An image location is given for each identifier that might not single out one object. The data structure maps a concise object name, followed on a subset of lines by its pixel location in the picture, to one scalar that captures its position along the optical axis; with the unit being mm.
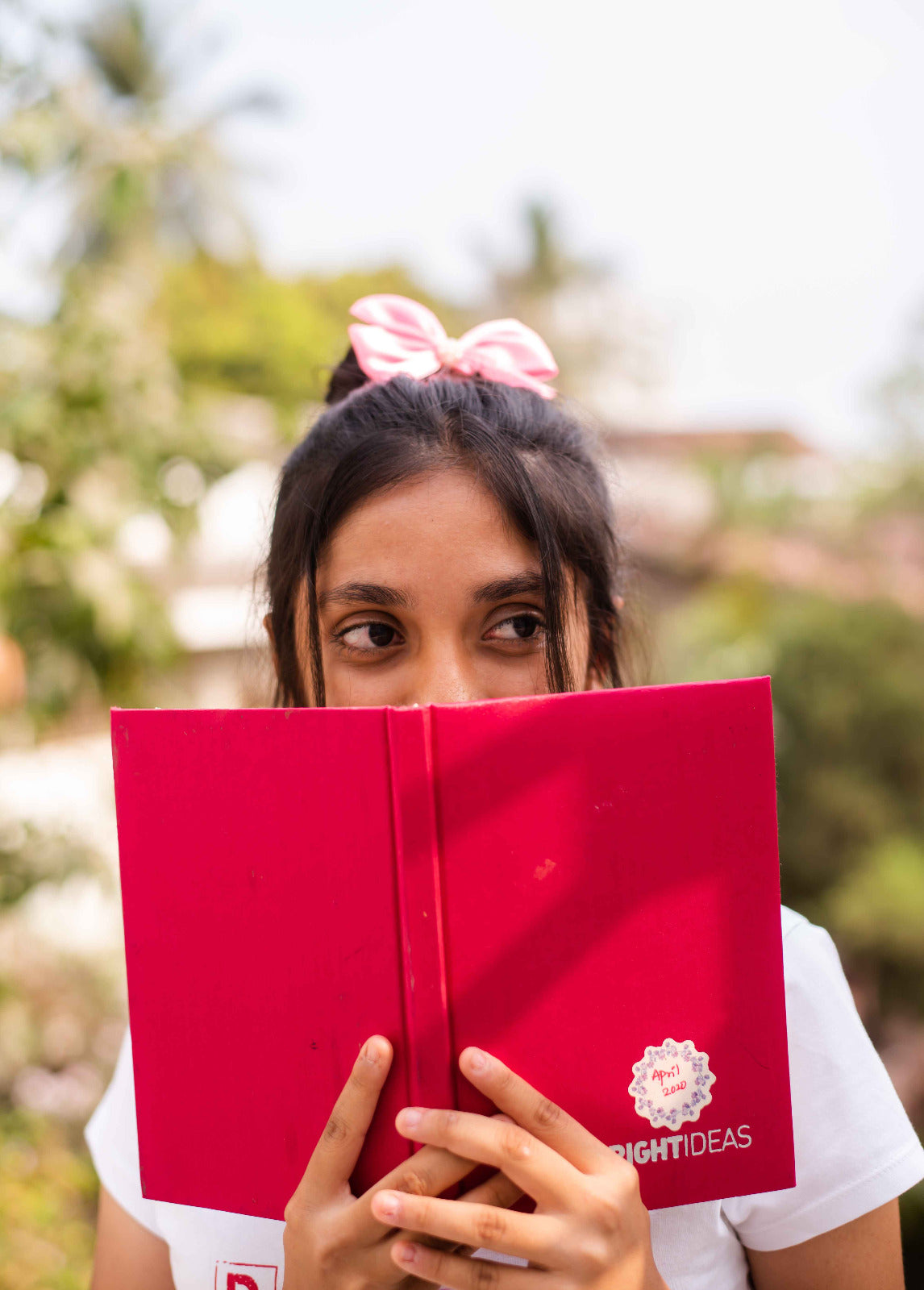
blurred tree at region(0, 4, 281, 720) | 2115
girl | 770
